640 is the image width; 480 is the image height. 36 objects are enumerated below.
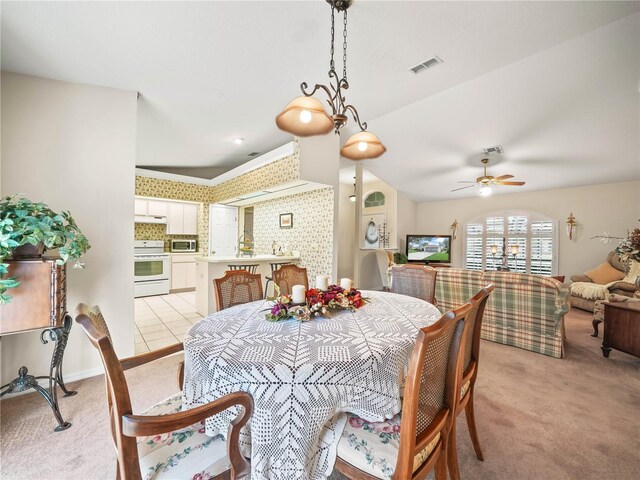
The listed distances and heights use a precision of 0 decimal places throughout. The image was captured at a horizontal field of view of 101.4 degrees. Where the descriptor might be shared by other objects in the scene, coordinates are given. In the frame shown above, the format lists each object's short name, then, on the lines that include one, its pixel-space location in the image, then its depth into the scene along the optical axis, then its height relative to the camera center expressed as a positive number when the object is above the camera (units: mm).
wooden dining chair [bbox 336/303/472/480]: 839 -689
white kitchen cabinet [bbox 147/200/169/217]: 5797 +609
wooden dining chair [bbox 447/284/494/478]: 1217 -715
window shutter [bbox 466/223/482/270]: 6895 -132
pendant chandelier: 1589 +789
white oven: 5352 -710
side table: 2584 -859
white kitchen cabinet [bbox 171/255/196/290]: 5973 -852
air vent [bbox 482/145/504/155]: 4512 +1613
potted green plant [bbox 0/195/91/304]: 1542 -9
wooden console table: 1698 -505
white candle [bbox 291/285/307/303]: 1602 -345
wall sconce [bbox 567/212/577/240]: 5593 +386
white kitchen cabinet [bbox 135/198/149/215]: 5636 +620
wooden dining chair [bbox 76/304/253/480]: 802 -712
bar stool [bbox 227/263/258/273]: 4098 -487
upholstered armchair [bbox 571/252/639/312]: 4262 -689
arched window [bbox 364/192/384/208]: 7580 +1167
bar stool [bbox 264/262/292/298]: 4584 -520
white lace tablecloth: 912 -542
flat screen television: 6969 -224
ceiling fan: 4574 +1067
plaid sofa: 2812 -733
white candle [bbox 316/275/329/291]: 1898 -327
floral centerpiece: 1427 -392
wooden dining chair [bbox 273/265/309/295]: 2381 -371
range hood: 5539 +339
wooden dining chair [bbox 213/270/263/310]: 1935 -403
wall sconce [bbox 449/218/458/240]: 7169 +348
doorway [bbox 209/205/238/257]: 6430 +152
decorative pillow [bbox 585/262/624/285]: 4672 -556
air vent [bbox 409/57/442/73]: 2424 +1667
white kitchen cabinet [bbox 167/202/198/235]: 6125 +398
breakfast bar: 3912 -558
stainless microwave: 6227 -232
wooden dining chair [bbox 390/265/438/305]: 2328 -385
